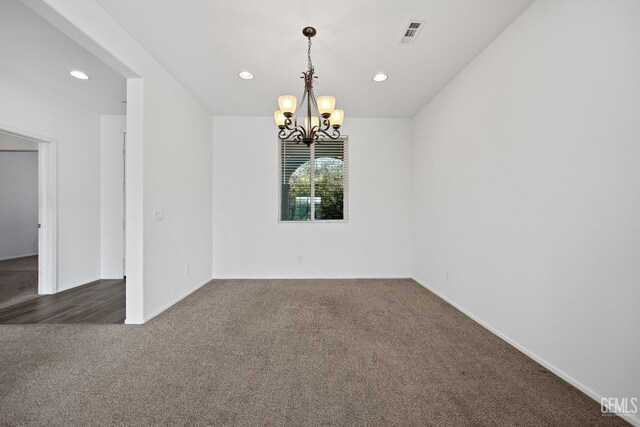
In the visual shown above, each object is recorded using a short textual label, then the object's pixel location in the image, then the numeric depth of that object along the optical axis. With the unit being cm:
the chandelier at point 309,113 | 226
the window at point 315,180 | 457
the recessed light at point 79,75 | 299
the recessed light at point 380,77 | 309
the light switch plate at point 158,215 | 282
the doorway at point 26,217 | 354
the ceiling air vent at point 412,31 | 223
